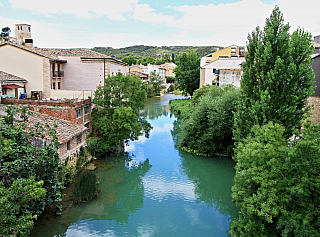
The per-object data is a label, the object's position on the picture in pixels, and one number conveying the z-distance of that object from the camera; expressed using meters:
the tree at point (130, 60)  110.88
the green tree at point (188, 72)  53.22
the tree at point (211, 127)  21.61
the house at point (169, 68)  98.31
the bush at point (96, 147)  20.26
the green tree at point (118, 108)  20.44
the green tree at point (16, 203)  7.94
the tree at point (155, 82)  69.62
